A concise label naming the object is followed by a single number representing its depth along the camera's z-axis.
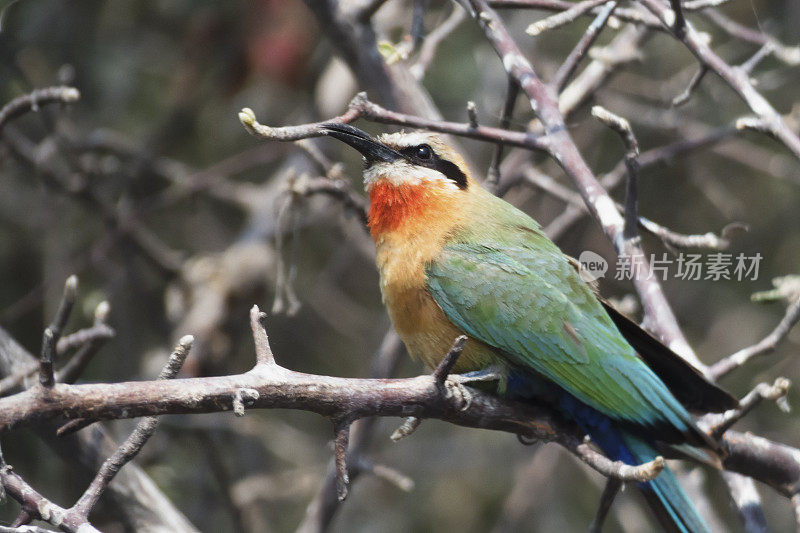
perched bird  5.63
